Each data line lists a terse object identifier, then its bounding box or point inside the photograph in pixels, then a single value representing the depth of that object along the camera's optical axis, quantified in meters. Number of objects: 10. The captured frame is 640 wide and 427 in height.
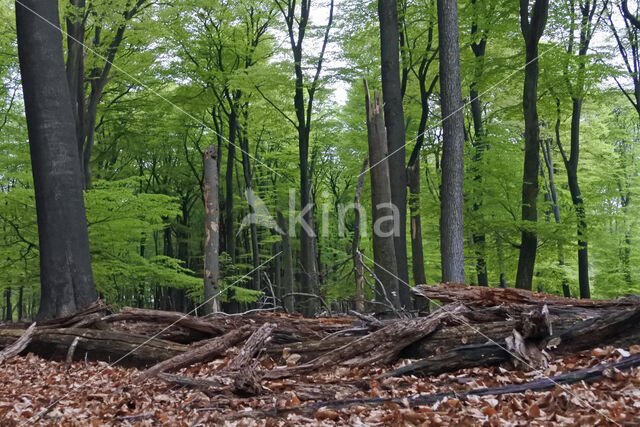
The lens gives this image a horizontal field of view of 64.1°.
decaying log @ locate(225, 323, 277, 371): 4.93
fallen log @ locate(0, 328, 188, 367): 5.89
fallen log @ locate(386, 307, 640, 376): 4.31
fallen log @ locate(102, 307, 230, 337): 6.15
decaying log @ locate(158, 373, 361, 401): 4.09
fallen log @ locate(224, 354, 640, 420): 3.63
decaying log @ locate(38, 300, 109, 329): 6.62
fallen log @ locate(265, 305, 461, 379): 4.87
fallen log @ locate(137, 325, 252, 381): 5.28
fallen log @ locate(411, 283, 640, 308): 5.57
